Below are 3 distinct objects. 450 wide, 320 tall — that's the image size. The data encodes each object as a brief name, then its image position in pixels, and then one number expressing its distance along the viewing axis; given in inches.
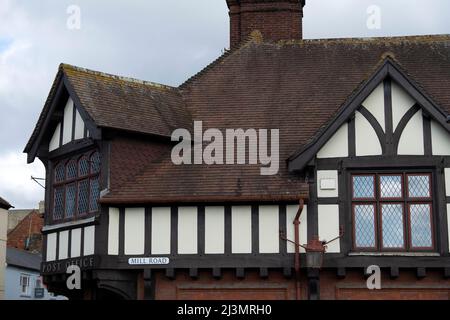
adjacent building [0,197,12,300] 1398.9
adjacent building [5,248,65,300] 1489.9
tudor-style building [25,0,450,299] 657.0
